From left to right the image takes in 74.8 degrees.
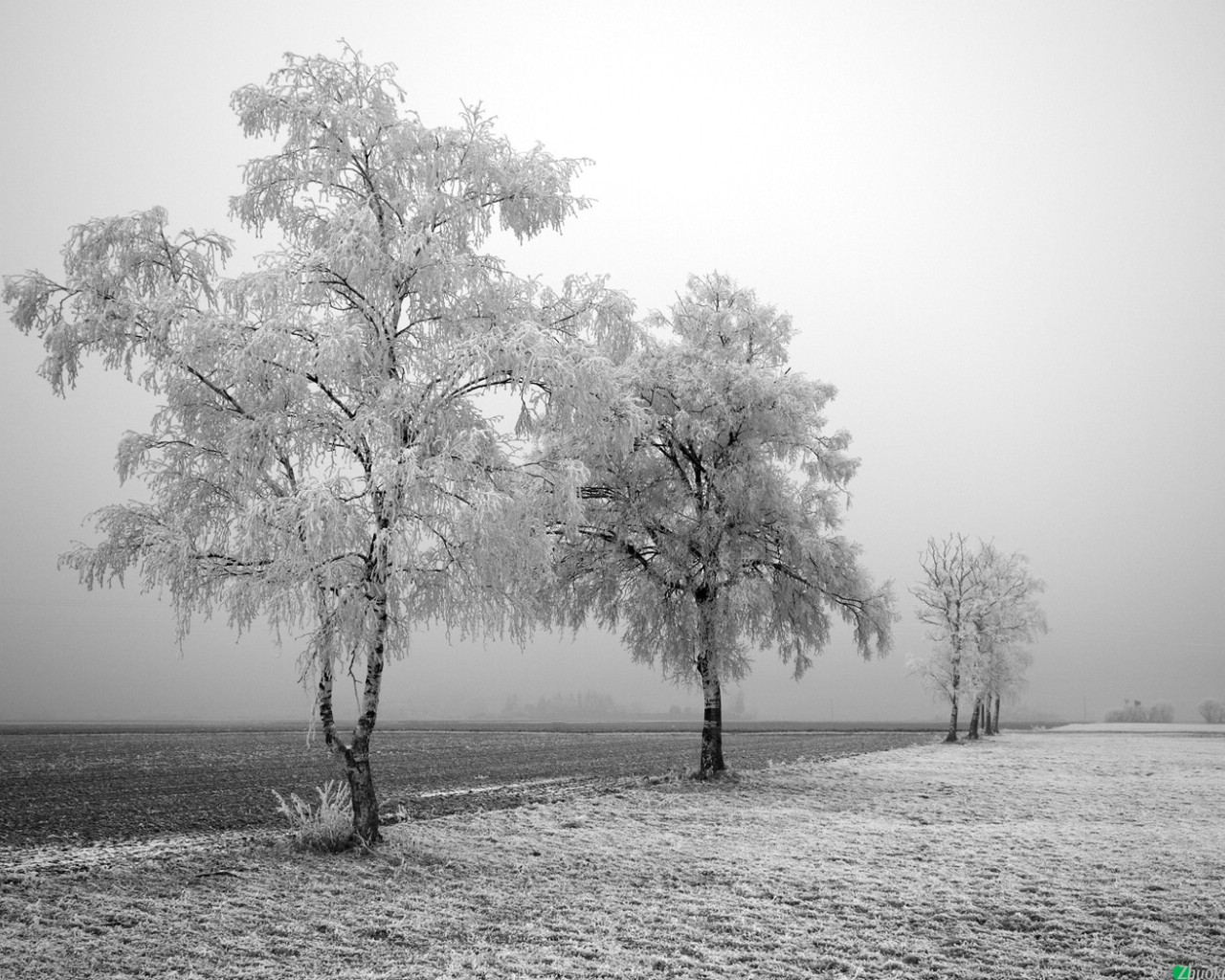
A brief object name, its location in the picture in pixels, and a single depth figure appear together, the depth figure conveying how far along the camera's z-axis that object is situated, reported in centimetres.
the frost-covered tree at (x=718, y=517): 2159
